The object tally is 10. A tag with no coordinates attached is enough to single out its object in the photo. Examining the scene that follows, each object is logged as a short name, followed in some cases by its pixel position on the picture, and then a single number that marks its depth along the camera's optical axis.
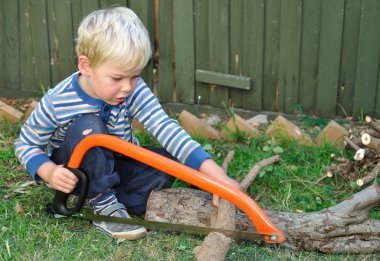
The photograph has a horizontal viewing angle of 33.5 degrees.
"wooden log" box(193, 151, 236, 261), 2.86
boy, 3.03
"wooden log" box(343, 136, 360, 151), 3.85
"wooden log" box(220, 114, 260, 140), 4.34
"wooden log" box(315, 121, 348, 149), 4.17
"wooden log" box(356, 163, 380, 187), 3.60
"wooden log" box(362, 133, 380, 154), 3.63
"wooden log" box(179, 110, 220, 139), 4.41
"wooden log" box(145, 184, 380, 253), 3.10
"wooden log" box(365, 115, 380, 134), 3.72
